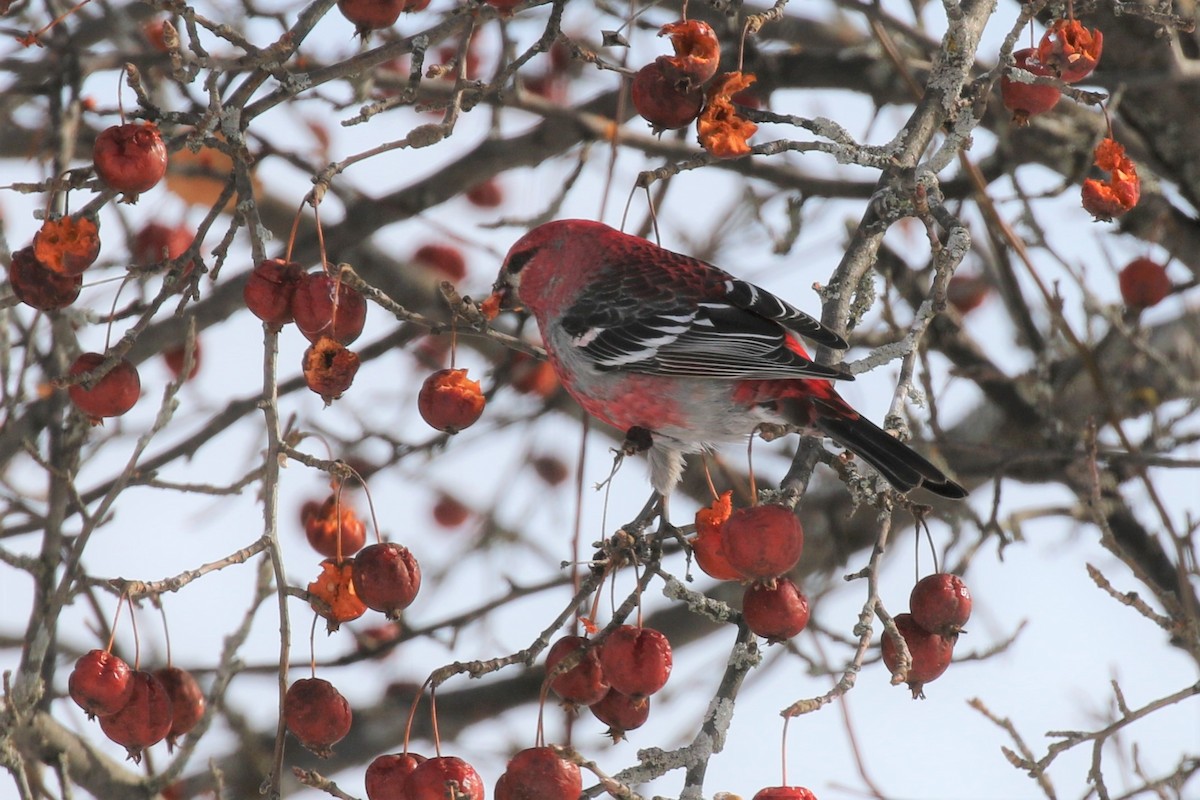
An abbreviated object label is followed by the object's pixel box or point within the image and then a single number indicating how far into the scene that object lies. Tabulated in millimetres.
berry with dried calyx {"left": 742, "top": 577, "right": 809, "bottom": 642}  4160
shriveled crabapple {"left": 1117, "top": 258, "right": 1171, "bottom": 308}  7141
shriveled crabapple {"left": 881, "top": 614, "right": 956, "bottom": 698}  4328
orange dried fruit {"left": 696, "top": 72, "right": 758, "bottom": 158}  4820
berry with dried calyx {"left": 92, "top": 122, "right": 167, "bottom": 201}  4355
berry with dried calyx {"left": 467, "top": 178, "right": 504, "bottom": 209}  9961
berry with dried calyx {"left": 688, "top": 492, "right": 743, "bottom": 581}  4582
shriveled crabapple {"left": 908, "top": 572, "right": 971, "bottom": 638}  4281
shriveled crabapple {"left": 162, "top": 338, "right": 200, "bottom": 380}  7883
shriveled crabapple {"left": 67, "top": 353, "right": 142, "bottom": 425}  4672
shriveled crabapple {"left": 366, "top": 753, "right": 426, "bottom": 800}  4211
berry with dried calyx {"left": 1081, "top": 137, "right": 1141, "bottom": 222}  4840
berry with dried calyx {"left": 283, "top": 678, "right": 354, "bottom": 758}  4254
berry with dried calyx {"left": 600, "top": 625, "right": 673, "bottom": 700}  4105
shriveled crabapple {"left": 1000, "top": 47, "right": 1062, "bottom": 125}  4988
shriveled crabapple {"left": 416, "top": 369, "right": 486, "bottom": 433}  4793
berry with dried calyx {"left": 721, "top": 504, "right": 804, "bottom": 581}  4051
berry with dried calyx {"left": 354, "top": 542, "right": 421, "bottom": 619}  4312
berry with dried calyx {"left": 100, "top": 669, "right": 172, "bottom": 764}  4453
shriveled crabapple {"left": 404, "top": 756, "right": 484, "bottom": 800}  4027
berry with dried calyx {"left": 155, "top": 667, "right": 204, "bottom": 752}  4785
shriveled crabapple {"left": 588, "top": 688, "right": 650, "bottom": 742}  4352
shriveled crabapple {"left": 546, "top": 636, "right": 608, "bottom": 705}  4320
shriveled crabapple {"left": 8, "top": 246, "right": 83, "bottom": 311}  4488
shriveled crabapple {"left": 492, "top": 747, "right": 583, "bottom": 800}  3967
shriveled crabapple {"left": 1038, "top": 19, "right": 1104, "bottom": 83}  4781
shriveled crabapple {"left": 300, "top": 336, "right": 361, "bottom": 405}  4504
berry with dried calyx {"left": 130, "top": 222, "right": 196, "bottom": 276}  7562
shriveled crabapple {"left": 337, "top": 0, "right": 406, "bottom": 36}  4562
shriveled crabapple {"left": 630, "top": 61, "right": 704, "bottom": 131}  4891
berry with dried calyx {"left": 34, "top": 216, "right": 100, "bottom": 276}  4410
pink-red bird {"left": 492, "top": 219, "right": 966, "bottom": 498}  5590
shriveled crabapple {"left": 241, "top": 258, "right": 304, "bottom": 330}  4430
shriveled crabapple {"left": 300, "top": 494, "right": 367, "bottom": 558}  5359
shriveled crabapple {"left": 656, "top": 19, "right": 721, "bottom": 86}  4828
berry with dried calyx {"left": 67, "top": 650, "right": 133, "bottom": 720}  4355
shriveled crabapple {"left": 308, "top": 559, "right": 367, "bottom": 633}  4543
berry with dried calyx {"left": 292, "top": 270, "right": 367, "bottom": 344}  4398
